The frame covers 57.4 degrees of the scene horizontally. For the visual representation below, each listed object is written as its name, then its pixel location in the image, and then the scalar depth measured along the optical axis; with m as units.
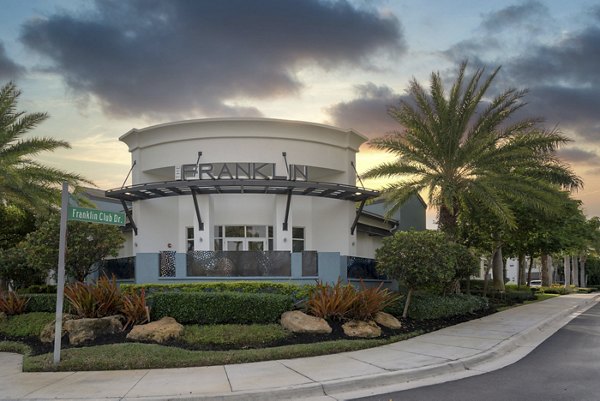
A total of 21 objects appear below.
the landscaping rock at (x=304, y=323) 13.73
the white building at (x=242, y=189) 24.00
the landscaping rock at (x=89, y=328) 12.78
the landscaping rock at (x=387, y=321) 15.19
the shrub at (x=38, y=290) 21.48
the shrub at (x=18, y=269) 20.94
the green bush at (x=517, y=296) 29.74
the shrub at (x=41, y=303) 16.95
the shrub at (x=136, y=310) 13.99
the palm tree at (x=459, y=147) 21.77
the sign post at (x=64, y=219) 10.86
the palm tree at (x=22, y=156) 20.33
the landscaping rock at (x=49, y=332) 13.72
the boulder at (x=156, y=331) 12.82
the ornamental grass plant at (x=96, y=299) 13.99
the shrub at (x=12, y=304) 16.95
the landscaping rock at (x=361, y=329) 13.78
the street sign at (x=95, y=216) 11.12
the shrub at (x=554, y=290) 44.48
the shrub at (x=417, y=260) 16.86
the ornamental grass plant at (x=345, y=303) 14.75
